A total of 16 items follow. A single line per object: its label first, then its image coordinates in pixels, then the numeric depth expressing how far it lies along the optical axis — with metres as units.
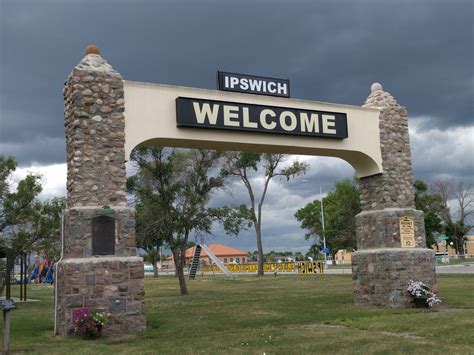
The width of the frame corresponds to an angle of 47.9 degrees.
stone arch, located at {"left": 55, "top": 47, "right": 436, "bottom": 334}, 11.36
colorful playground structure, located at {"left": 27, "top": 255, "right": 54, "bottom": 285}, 44.72
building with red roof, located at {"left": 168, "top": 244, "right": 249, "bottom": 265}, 100.19
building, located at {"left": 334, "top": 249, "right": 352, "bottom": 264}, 97.47
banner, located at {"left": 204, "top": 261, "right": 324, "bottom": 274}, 42.69
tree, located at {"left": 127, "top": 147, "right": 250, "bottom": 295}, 23.53
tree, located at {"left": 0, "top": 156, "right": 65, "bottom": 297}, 20.09
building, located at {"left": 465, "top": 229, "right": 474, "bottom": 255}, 80.17
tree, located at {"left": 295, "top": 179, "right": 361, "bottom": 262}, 35.97
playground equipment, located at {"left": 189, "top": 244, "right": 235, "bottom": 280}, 41.28
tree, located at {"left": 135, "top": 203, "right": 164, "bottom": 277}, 23.25
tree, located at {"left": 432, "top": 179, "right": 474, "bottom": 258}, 56.38
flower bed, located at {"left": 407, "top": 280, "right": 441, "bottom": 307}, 14.44
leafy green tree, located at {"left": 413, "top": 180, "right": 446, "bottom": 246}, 45.47
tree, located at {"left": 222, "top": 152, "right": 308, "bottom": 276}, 36.44
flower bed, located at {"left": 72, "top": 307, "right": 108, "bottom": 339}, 10.75
